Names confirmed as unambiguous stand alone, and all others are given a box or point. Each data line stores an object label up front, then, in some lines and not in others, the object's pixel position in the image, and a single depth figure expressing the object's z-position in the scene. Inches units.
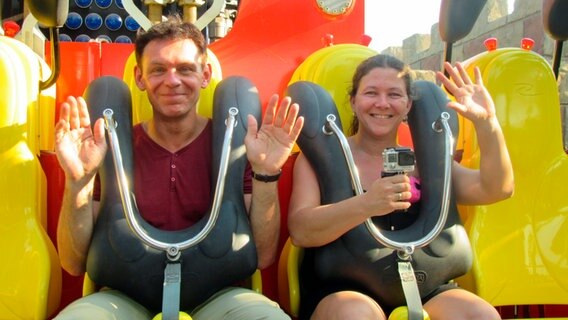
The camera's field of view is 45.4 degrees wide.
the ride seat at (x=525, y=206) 82.2
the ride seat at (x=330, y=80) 82.3
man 70.1
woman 69.6
